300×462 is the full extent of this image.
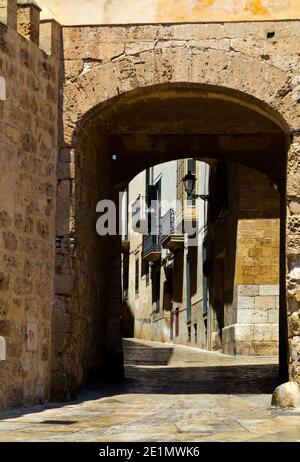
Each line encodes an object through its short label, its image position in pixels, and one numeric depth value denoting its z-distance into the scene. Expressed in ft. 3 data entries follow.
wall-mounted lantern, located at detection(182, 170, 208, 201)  67.56
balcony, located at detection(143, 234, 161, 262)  102.26
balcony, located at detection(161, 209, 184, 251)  90.02
